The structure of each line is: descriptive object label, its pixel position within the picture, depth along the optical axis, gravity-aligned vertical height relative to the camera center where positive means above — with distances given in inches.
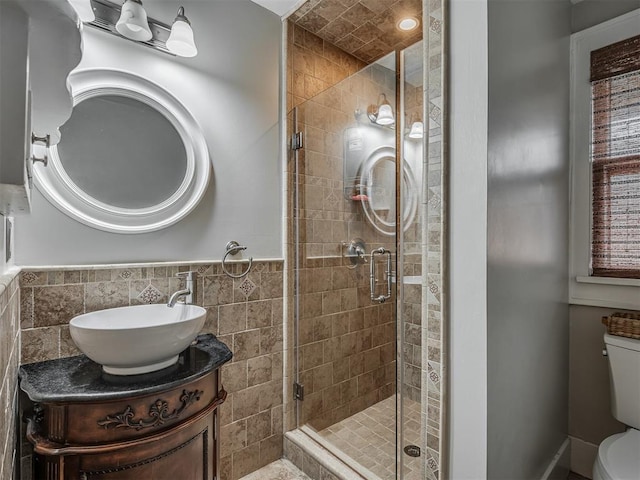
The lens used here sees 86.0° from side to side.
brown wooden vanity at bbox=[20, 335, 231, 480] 39.8 -22.6
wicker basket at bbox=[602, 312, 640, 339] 62.9 -15.7
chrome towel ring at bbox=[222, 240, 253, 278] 70.7 -2.4
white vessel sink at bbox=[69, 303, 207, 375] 41.6 -12.9
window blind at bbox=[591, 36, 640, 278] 70.7 +17.4
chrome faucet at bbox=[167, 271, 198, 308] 62.2 -8.6
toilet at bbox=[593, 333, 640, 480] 53.0 -28.9
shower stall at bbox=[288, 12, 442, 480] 53.8 -5.5
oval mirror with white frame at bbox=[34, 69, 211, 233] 55.3 +14.5
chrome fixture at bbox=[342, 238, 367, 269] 70.3 -2.3
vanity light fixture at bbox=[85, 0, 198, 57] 55.7 +36.3
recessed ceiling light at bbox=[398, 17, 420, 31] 79.8 +51.6
